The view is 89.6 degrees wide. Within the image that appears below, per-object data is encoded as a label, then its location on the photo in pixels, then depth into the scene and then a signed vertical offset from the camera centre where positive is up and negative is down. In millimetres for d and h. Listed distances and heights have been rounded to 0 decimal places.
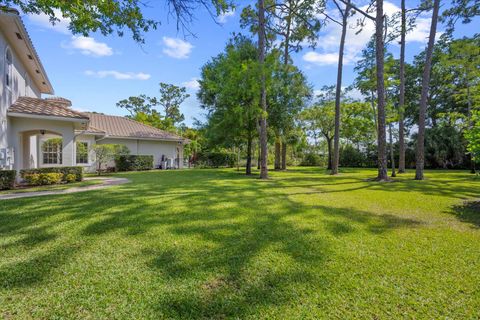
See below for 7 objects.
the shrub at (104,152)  15602 +605
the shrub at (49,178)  9519 -669
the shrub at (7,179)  8281 -606
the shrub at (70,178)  10487 -725
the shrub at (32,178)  9219 -644
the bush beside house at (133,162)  19109 -84
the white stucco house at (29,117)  9047 +1889
